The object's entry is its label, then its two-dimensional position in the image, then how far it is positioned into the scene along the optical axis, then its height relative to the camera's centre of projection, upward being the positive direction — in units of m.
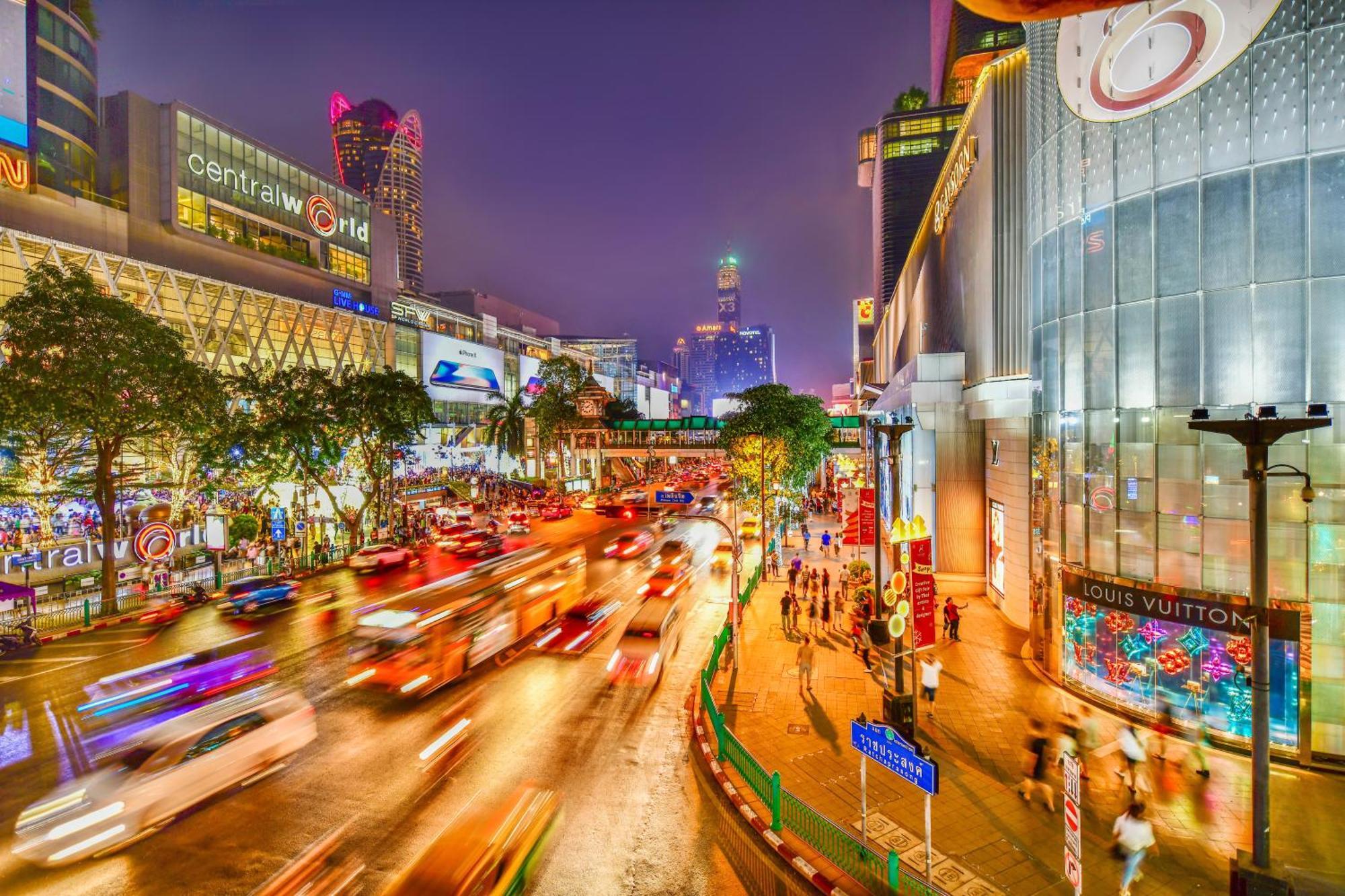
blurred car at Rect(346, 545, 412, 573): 34.09 -5.97
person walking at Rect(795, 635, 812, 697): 17.59 -6.16
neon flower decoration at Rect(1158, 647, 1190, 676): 14.45 -5.10
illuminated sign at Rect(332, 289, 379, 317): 61.31 +14.57
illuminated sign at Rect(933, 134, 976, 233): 28.14 +13.03
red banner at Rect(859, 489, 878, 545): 24.05 -3.10
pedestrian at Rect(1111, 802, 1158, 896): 9.31 -5.94
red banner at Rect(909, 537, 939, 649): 14.55 -3.85
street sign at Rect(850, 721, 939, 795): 8.96 -4.69
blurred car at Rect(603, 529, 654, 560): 37.65 -6.11
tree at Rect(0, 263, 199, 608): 24.06 +3.37
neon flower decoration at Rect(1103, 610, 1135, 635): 15.43 -4.49
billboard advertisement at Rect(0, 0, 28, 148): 35.94 +21.90
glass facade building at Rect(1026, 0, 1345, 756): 12.87 +2.49
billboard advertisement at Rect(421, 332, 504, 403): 74.25 +10.01
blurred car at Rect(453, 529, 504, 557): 36.69 -5.78
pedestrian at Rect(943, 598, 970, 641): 21.88 -6.04
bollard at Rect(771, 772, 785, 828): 11.08 -6.45
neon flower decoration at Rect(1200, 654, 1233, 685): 13.94 -5.10
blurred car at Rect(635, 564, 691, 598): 26.94 -5.96
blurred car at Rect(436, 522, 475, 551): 40.43 -5.93
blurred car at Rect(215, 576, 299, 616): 25.66 -5.95
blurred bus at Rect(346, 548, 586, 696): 17.53 -5.73
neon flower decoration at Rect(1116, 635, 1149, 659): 15.13 -5.00
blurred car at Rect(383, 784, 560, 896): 7.57 -5.39
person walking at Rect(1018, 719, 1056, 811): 11.93 -6.21
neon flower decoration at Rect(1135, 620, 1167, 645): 14.81 -4.55
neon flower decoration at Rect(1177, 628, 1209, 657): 14.23 -4.58
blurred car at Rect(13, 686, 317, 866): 10.83 -6.12
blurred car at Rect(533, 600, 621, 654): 21.33 -6.46
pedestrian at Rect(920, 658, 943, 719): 16.38 -6.14
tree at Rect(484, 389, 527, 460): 73.81 +2.45
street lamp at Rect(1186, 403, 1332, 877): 7.25 -1.81
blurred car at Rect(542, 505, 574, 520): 55.41 -5.77
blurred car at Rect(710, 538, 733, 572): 36.66 -6.90
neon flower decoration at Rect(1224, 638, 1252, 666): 13.67 -4.62
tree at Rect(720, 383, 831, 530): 38.72 +0.23
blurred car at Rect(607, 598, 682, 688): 19.05 -6.39
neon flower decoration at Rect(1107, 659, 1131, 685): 15.50 -5.73
